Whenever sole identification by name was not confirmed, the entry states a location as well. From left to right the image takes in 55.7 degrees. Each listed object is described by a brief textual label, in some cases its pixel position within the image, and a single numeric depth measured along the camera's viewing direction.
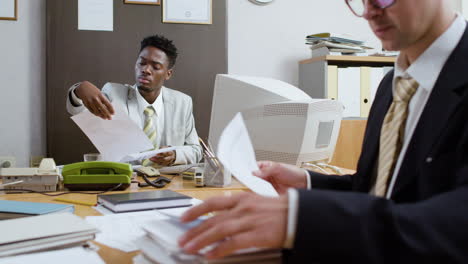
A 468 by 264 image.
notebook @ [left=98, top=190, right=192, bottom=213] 1.16
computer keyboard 1.97
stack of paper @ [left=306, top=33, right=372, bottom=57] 3.06
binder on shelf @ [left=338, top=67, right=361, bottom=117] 3.05
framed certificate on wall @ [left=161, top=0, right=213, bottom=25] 3.06
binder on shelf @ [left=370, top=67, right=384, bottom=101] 3.10
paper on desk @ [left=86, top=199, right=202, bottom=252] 0.88
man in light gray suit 2.58
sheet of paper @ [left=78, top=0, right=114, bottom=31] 2.91
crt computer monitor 1.56
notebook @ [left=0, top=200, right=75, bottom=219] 1.04
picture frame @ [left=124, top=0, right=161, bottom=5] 2.98
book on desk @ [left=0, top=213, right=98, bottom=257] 0.77
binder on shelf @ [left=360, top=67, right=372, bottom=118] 3.09
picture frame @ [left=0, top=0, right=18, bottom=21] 2.86
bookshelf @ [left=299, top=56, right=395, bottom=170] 3.01
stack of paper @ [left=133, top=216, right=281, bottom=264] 0.58
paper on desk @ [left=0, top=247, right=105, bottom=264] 0.72
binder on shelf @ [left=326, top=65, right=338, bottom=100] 3.02
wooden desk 1.19
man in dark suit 0.54
